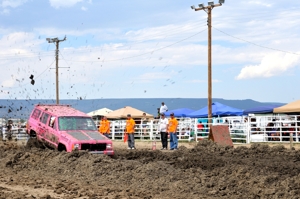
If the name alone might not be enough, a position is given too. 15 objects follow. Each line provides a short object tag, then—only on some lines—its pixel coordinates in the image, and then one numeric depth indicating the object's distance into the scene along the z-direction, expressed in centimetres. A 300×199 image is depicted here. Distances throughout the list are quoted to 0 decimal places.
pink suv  1886
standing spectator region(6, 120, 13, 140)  3162
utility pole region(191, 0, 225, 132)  3238
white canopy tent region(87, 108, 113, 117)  4606
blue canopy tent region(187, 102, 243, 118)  3688
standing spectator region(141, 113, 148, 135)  3460
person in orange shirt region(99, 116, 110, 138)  2817
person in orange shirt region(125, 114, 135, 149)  2658
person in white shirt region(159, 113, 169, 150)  2638
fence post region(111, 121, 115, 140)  3628
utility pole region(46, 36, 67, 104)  4932
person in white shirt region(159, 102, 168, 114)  3250
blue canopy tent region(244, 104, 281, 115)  3573
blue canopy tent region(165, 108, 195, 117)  4096
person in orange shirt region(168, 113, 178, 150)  2562
